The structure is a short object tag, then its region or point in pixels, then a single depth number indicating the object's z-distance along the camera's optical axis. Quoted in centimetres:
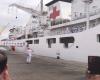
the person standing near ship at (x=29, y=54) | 865
